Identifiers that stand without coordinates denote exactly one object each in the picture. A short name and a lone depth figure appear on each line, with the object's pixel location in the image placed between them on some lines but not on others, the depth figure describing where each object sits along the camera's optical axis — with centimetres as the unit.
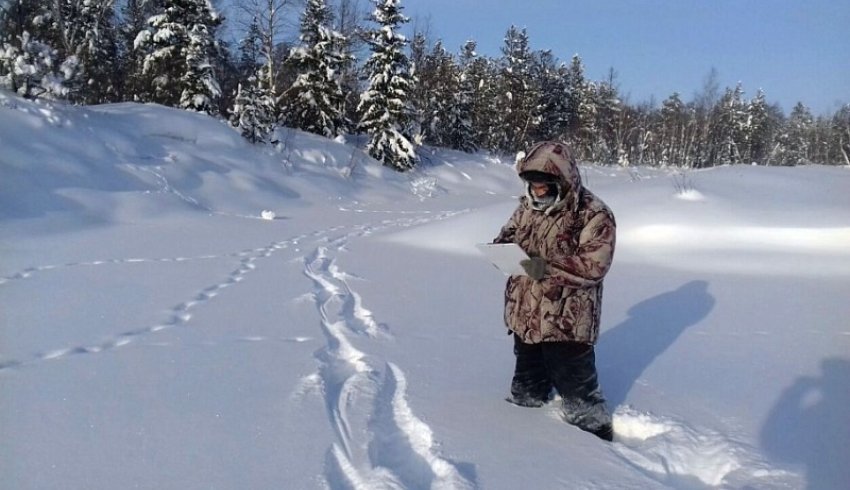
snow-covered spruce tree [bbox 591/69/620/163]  5059
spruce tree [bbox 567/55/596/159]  4528
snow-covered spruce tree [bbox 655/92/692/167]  5041
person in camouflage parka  254
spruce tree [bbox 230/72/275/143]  1822
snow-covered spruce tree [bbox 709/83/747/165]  5194
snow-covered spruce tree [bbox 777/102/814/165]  5672
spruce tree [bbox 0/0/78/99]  1162
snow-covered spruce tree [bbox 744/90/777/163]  5419
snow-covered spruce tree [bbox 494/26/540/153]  3778
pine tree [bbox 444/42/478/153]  3469
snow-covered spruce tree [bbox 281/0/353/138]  2425
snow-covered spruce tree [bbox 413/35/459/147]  3375
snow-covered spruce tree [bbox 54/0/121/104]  2088
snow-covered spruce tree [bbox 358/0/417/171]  2412
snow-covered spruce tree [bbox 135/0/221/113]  2120
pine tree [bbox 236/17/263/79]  3578
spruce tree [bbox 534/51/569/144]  4091
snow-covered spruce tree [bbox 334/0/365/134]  2713
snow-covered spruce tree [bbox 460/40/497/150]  3819
